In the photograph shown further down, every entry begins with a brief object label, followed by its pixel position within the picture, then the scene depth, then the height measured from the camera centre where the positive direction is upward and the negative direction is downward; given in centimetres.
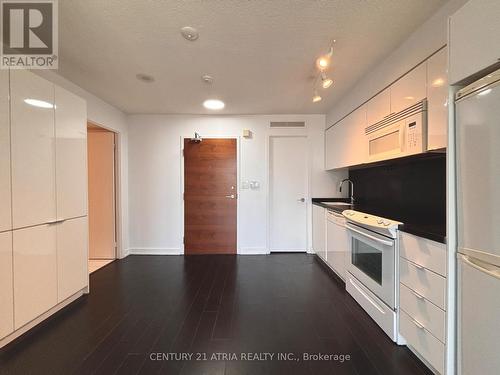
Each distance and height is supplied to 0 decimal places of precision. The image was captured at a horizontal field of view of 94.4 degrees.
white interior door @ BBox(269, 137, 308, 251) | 414 -14
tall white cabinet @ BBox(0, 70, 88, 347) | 173 -12
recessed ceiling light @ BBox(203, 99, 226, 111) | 341 +124
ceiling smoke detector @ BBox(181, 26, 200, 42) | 180 +122
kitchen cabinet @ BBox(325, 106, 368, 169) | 273 +59
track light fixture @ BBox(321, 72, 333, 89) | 221 +99
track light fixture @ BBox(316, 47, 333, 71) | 203 +111
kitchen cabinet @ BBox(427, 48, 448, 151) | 157 +60
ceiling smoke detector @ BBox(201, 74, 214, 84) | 260 +122
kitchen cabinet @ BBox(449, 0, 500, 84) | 100 +69
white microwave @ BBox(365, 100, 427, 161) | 177 +45
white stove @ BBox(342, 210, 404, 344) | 179 -73
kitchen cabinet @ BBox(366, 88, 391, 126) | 222 +80
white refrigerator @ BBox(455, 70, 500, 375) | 99 -18
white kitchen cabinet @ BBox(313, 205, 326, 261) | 342 -72
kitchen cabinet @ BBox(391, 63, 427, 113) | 178 +80
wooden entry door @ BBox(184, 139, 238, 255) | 407 -19
